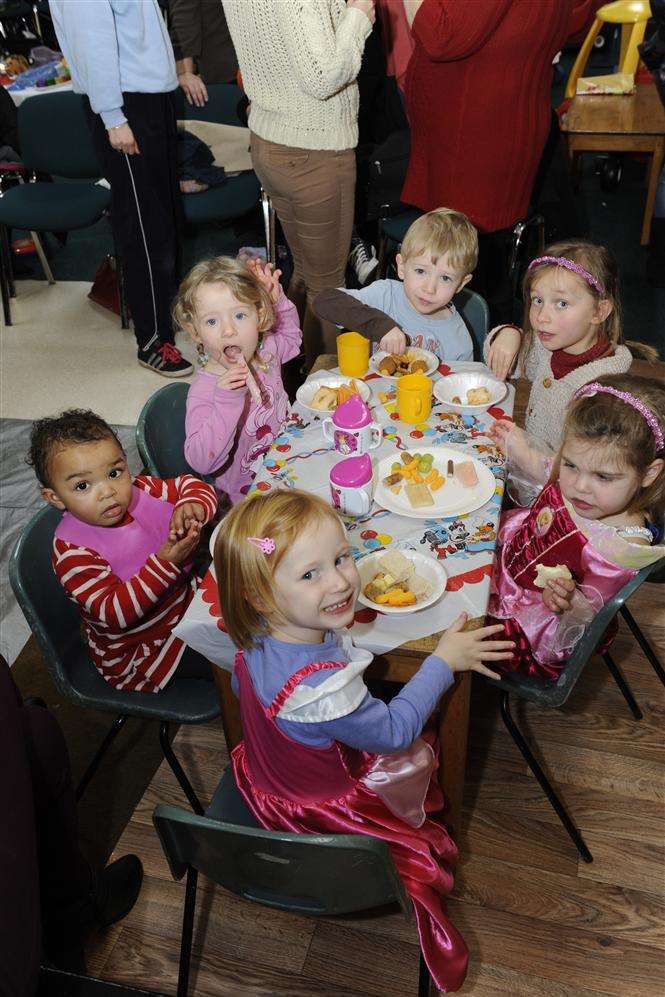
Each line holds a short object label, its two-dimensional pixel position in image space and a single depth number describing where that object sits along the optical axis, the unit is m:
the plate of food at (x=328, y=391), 2.00
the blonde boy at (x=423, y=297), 2.20
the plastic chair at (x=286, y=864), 1.08
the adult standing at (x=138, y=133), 2.98
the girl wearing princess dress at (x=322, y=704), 1.24
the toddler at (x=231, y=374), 2.01
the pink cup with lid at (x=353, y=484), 1.62
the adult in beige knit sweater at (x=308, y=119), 2.57
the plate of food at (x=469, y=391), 2.01
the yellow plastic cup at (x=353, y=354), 2.12
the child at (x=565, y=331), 2.02
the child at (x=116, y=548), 1.63
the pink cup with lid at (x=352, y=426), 1.77
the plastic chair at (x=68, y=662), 1.62
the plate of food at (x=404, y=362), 2.13
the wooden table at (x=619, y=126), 3.79
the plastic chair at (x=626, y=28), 4.21
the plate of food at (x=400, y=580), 1.43
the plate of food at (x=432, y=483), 1.68
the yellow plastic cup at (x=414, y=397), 1.94
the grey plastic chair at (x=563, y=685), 1.45
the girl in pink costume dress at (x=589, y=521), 1.56
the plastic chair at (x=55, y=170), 3.92
